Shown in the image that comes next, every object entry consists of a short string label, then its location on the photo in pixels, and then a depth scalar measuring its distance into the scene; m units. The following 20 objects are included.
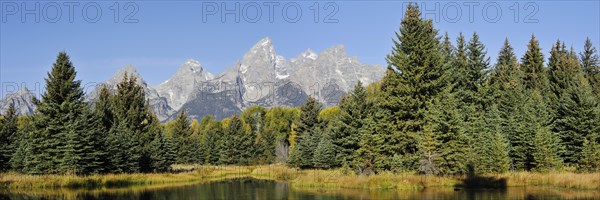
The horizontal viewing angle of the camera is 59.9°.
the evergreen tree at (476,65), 59.44
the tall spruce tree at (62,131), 44.00
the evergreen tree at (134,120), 54.03
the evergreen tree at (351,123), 56.34
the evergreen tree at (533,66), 69.38
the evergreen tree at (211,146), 103.88
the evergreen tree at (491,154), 41.44
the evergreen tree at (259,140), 102.94
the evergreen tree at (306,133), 70.81
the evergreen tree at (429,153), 40.06
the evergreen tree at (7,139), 57.22
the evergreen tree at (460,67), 56.69
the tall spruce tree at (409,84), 43.84
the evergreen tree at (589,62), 74.44
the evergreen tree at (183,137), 97.63
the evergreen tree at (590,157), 40.28
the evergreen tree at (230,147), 99.38
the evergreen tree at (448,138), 40.19
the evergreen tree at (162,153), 59.50
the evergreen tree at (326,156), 63.09
